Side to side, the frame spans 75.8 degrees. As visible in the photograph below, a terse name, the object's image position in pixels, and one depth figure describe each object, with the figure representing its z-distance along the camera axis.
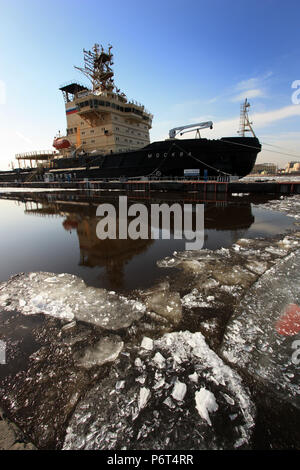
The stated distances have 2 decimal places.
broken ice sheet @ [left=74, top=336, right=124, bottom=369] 2.36
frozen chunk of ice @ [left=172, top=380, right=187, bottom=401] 1.96
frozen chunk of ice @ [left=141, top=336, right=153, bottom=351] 2.54
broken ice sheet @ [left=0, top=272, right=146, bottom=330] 3.15
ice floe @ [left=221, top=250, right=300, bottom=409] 2.14
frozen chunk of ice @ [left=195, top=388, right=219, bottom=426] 1.82
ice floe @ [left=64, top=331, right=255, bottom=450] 1.64
